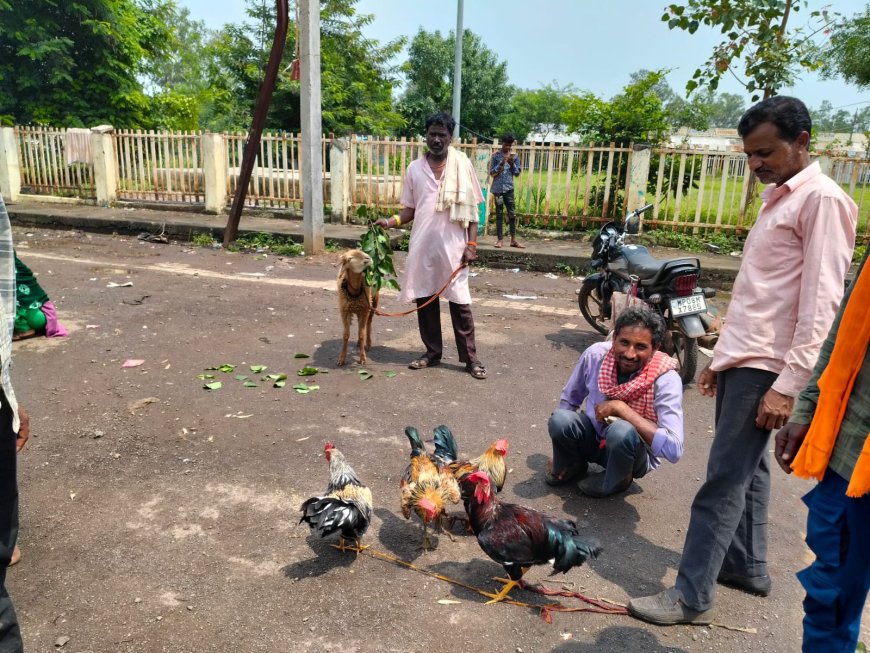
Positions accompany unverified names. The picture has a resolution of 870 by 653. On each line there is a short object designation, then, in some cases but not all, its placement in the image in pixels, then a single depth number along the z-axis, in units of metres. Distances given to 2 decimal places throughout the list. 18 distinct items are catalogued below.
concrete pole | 9.82
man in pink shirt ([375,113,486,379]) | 5.24
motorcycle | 5.19
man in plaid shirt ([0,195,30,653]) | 2.03
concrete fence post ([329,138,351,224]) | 12.51
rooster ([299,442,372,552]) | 2.87
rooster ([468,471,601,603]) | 2.75
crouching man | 3.22
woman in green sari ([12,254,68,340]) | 5.81
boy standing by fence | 11.05
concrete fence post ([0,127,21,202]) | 15.20
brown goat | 5.25
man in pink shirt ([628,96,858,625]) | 2.23
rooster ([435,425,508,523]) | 3.39
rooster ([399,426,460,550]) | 3.02
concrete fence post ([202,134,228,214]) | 13.34
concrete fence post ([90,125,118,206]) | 14.32
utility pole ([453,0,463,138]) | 18.28
